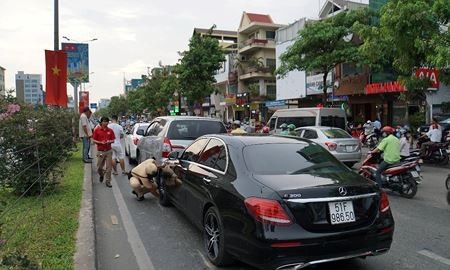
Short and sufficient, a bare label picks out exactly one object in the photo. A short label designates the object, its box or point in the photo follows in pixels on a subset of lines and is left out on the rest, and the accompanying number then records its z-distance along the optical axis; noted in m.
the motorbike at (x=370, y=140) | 21.01
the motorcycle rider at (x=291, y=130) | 14.51
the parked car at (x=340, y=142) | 13.34
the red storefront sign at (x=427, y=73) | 16.00
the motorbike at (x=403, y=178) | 9.23
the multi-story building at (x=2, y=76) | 108.43
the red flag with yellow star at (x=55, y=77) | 13.05
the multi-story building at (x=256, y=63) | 48.53
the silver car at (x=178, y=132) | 10.34
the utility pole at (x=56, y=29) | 18.29
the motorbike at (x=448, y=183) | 9.48
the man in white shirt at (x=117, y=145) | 12.00
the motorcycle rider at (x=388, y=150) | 9.39
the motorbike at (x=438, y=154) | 14.72
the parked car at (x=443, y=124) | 18.58
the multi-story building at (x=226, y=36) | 75.56
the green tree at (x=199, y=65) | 36.03
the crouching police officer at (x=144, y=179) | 8.66
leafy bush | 8.05
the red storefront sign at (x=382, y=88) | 24.14
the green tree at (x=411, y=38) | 12.73
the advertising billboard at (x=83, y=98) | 33.96
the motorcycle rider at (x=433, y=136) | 14.83
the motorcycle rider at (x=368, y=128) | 22.97
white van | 17.19
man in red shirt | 10.81
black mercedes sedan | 4.19
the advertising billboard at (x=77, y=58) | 25.67
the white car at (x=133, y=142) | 15.32
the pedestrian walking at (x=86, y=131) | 14.28
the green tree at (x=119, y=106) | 105.56
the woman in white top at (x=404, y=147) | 11.17
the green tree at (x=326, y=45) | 23.00
